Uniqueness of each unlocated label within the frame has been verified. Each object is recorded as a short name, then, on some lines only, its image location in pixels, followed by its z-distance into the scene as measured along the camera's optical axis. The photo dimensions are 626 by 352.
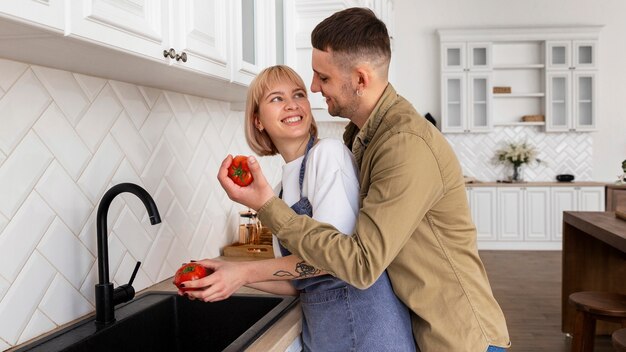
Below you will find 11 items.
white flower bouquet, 7.98
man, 1.28
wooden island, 4.27
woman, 1.39
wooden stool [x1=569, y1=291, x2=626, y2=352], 3.21
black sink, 1.65
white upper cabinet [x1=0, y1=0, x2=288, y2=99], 1.04
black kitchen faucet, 1.57
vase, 8.07
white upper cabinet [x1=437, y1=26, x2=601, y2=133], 7.93
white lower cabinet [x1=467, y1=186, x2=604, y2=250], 7.68
